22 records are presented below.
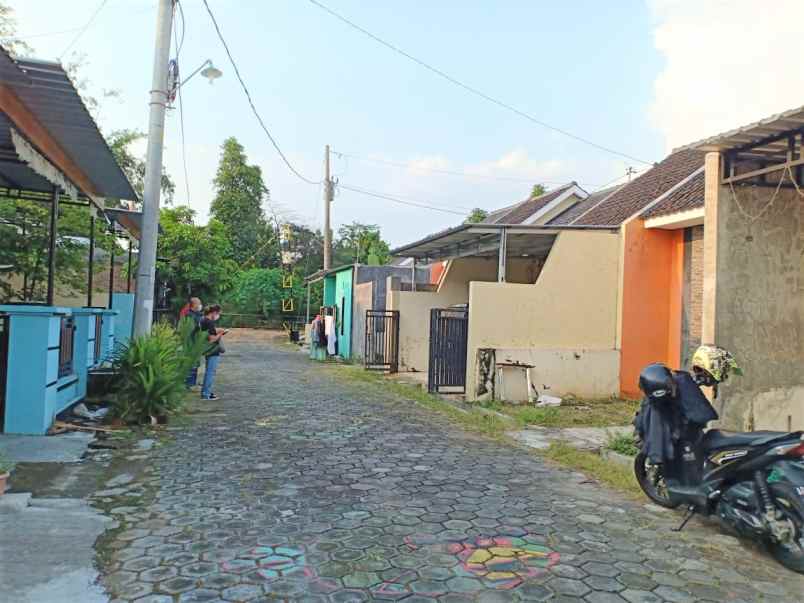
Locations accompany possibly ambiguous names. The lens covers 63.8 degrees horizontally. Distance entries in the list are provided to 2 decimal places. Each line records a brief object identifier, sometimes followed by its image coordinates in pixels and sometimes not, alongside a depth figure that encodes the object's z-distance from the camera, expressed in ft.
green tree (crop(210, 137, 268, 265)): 136.77
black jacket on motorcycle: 16.48
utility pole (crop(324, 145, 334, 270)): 92.39
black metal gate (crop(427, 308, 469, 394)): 39.01
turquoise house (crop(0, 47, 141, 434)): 19.51
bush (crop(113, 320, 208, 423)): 27.22
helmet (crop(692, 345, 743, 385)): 17.06
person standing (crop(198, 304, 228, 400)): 35.96
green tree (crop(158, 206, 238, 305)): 66.69
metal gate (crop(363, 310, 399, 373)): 56.18
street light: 35.50
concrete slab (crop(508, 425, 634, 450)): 26.48
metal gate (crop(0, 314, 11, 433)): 22.67
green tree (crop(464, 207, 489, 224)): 115.43
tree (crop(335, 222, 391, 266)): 137.80
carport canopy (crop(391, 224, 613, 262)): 37.52
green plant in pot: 16.10
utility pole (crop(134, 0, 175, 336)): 31.37
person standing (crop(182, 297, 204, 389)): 39.19
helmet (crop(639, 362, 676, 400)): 16.58
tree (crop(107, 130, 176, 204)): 59.77
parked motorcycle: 13.75
